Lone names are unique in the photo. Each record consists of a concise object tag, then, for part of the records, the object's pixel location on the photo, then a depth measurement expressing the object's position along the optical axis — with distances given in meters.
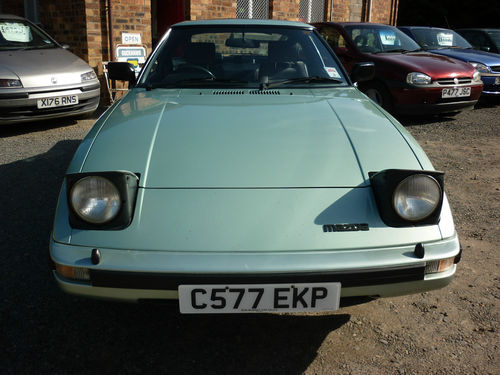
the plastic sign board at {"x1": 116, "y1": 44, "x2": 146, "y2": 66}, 7.89
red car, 7.05
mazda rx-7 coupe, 1.75
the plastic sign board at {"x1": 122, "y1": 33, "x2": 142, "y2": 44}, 8.17
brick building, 7.92
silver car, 5.83
